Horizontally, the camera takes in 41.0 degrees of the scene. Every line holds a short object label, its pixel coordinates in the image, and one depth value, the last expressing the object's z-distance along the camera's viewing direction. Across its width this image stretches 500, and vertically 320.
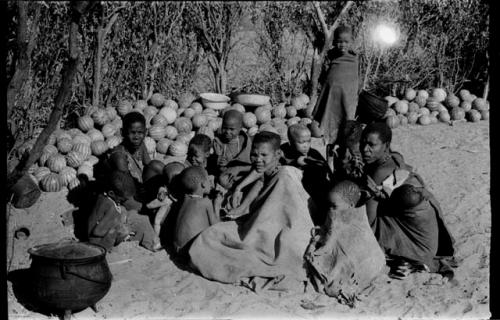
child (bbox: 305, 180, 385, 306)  5.66
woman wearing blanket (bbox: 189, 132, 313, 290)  5.72
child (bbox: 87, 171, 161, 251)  6.34
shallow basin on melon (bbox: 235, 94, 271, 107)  9.85
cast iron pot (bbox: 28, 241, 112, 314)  4.90
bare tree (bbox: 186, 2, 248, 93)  10.62
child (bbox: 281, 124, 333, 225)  6.58
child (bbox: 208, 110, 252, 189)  7.26
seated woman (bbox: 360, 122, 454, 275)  5.94
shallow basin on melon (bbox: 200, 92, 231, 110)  9.84
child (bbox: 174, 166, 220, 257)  6.10
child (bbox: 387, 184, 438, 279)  5.86
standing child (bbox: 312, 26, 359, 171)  9.12
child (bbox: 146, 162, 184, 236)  6.61
